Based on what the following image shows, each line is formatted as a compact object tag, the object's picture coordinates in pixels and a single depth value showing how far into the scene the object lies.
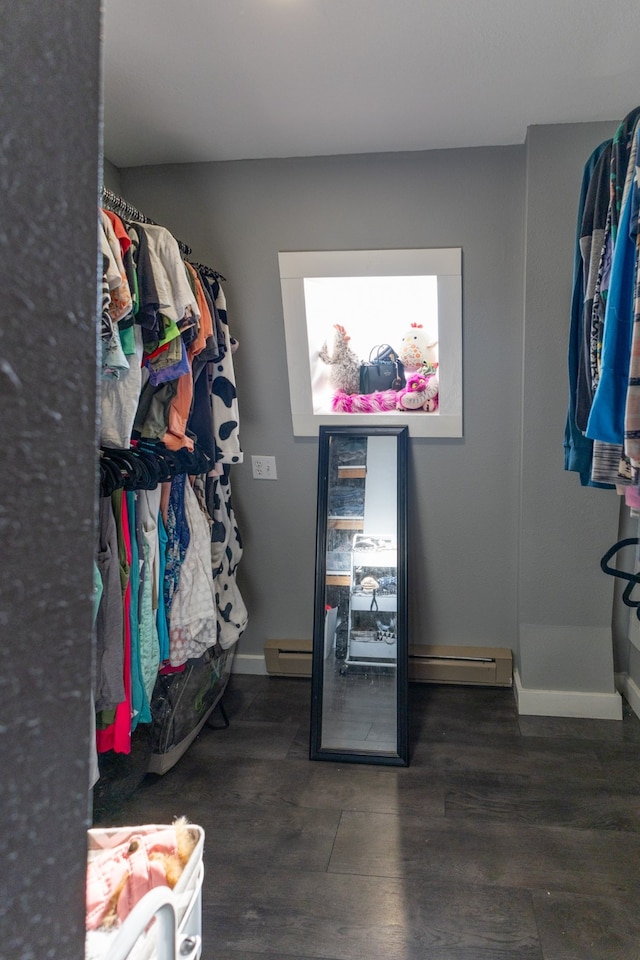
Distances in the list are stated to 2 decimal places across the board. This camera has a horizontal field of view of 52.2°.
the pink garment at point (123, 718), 1.82
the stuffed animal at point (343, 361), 2.97
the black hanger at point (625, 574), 1.87
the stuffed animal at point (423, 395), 2.92
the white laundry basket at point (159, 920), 0.72
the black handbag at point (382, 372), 2.96
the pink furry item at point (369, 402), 2.96
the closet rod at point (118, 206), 1.99
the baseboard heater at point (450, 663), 2.95
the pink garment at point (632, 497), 1.53
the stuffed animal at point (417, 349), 2.92
